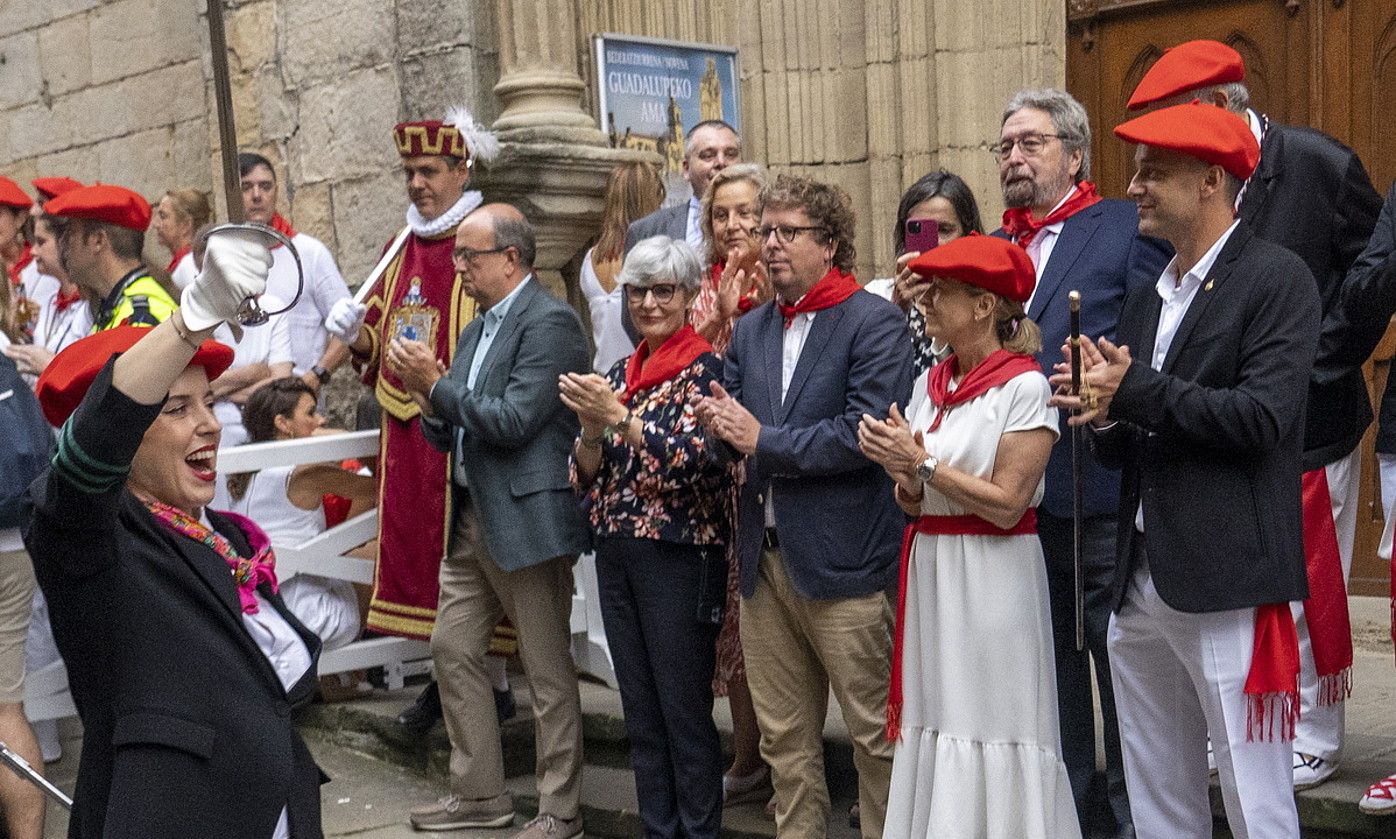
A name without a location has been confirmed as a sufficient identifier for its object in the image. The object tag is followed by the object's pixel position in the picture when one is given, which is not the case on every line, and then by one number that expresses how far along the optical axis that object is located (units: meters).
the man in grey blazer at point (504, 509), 5.75
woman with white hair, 5.20
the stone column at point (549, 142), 7.57
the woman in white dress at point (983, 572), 4.31
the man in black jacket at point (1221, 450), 3.83
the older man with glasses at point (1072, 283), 4.65
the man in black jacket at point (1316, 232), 4.50
